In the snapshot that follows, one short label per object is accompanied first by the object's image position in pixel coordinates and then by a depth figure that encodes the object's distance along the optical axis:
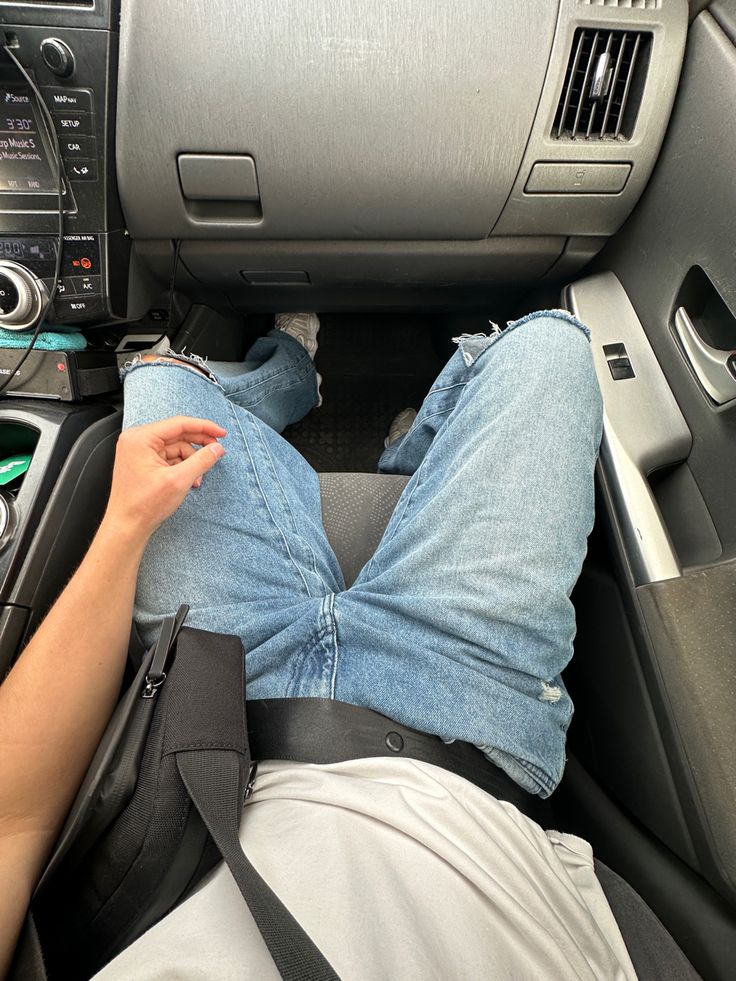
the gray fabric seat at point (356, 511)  0.71
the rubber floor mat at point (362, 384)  1.16
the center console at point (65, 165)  0.57
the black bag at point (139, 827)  0.37
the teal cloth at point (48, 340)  0.64
